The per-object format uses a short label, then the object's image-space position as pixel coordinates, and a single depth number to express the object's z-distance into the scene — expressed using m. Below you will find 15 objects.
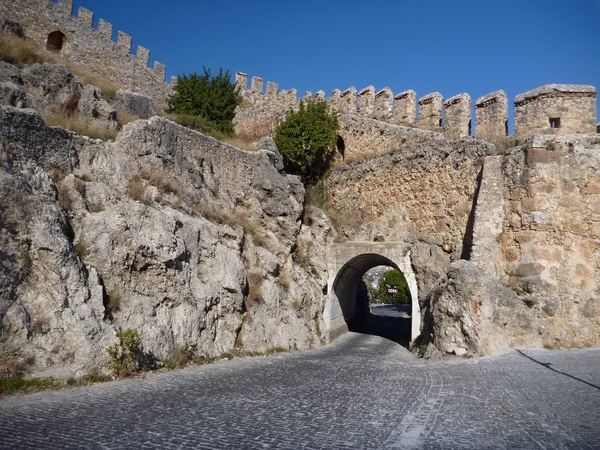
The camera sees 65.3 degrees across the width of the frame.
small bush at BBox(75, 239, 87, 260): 10.40
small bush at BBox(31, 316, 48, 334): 8.77
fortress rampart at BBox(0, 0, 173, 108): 21.28
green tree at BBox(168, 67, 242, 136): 25.73
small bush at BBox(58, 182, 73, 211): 10.83
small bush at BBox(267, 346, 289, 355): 14.05
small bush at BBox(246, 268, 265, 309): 14.52
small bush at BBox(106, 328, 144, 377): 9.32
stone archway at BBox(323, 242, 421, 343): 17.14
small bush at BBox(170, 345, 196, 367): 11.07
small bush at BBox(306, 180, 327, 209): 21.70
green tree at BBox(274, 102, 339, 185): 22.56
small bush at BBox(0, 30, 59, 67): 15.87
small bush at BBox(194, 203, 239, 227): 15.05
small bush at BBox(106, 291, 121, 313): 10.34
